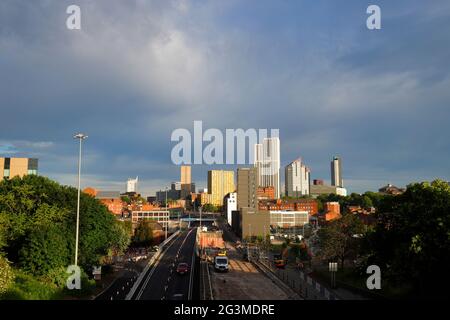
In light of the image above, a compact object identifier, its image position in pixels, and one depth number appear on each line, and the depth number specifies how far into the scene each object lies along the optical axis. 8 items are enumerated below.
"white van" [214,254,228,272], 60.56
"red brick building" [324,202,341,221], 173.14
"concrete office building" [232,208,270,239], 152.75
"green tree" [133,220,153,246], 117.00
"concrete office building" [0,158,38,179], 119.67
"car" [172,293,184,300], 42.48
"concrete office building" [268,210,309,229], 193.50
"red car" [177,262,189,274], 57.68
